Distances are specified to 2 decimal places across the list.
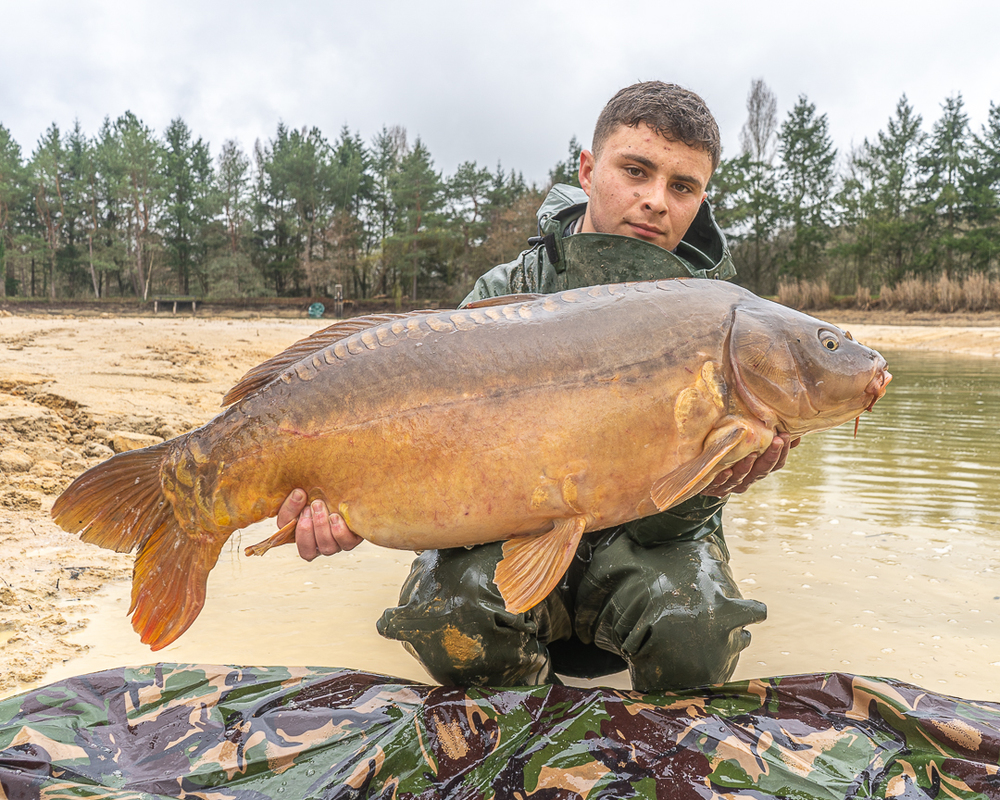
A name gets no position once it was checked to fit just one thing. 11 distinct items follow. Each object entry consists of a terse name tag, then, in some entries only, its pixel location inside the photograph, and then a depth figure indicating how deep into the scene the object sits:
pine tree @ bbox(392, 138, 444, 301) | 37.06
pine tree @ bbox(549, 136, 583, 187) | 42.91
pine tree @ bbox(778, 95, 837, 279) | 37.25
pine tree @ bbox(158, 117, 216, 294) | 42.59
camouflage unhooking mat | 1.71
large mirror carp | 1.79
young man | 2.25
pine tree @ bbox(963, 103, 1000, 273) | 30.83
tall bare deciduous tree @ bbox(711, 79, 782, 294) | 37.38
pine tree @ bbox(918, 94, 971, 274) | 32.25
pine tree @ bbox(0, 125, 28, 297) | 41.45
